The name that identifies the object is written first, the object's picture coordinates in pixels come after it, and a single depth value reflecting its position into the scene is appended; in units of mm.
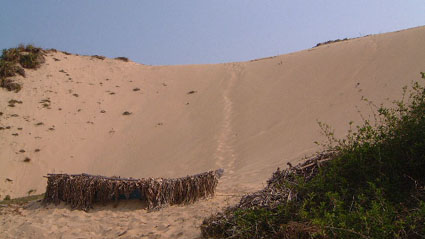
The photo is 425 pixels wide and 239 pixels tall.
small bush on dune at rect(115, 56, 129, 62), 23734
